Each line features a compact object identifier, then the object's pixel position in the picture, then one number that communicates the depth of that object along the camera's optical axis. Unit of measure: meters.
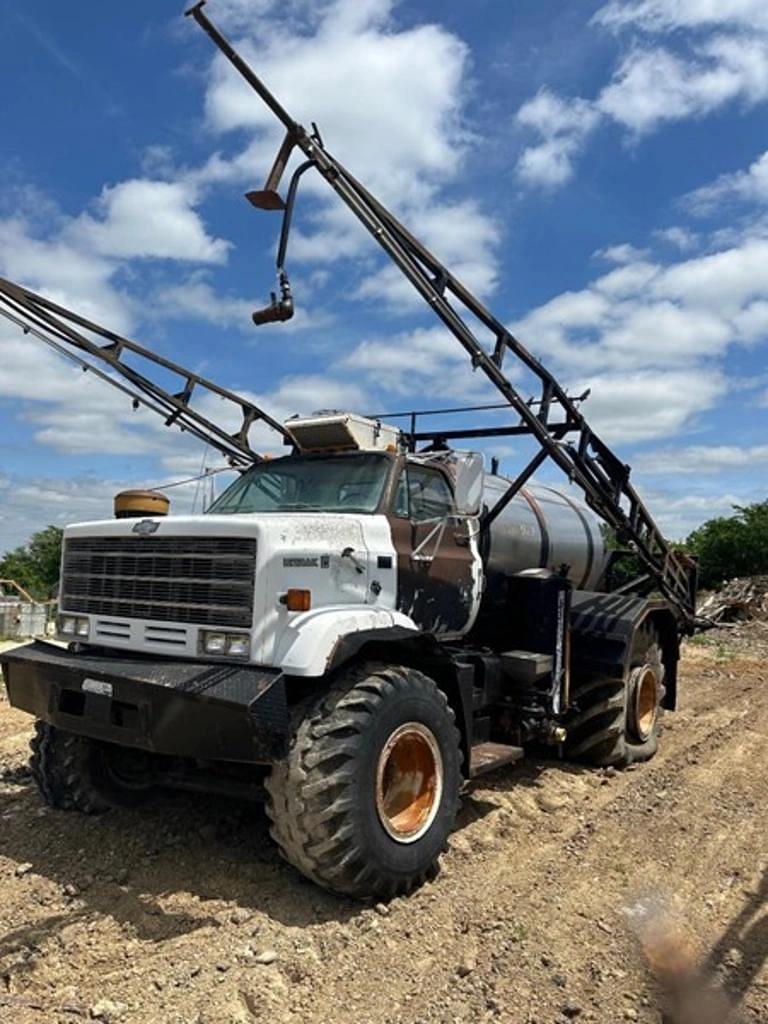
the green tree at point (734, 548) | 34.41
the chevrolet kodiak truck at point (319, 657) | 4.59
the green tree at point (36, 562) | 51.06
